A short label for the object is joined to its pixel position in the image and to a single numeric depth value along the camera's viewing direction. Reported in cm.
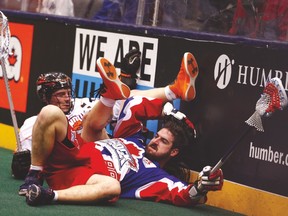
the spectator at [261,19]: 848
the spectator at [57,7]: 1081
